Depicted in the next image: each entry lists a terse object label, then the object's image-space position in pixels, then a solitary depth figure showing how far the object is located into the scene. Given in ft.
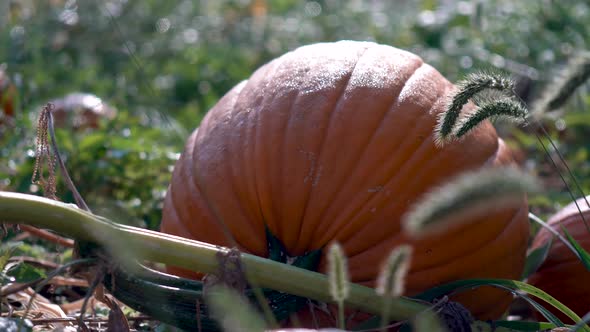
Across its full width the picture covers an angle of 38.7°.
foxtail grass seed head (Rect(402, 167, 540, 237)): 4.84
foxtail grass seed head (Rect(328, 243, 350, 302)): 4.96
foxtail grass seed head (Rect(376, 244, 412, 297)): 4.88
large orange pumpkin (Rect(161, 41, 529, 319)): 7.29
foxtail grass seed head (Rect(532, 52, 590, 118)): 8.52
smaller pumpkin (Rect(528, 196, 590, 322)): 8.73
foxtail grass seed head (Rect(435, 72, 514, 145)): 6.67
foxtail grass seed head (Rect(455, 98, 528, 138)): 6.56
